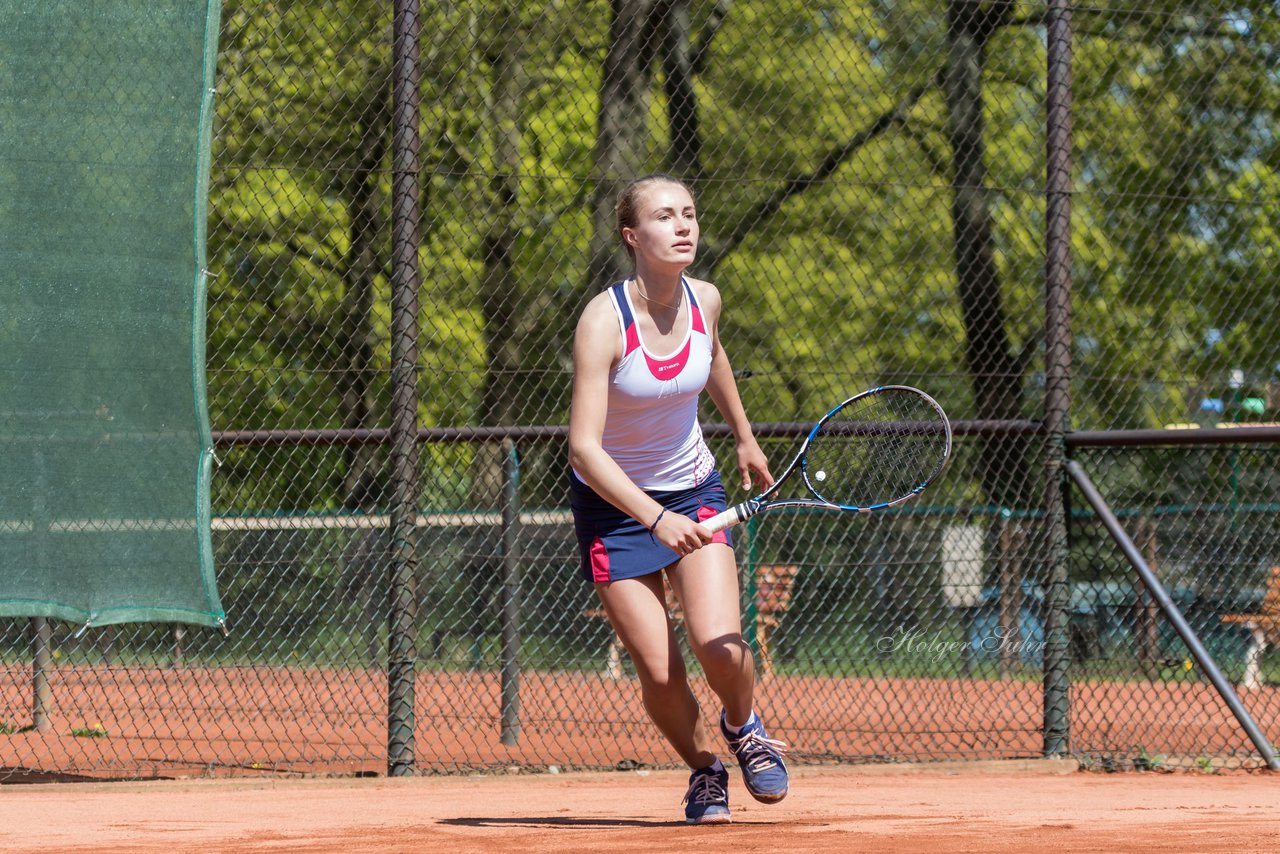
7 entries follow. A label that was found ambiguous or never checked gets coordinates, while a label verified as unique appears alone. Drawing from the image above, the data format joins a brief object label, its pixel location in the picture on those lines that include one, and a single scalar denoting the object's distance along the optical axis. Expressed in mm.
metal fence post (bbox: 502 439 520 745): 14023
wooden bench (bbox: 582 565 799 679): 17609
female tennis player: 8672
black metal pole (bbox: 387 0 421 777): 12852
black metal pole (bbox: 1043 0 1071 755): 13867
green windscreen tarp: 11836
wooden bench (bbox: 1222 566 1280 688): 18344
